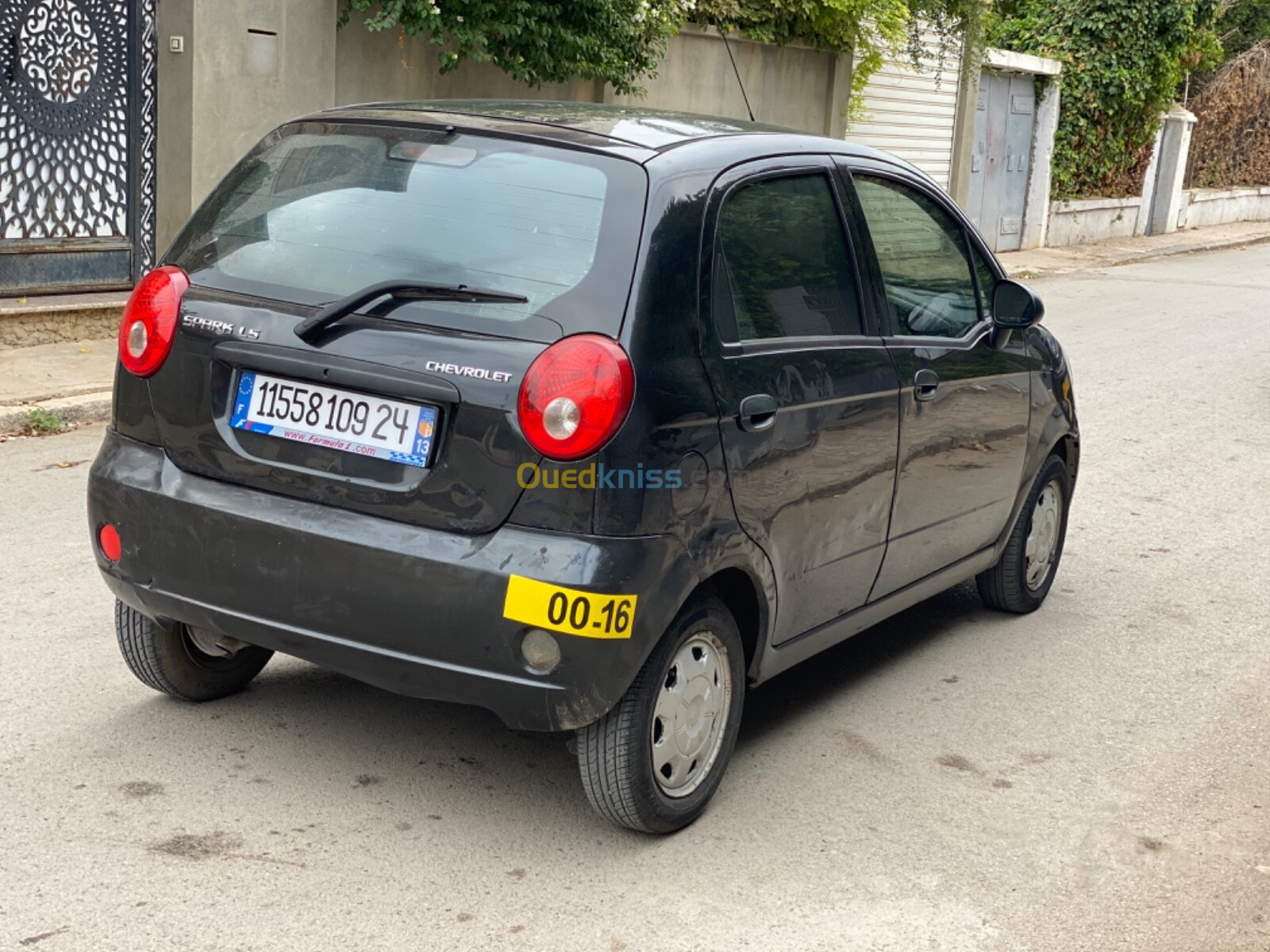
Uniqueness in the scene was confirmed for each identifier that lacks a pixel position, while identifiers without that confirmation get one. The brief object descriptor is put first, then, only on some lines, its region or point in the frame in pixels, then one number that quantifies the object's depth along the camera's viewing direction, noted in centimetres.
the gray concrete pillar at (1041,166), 2316
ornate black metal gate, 980
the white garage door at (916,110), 1972
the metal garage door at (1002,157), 2183
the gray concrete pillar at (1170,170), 2766
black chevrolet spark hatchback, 350
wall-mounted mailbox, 1104
